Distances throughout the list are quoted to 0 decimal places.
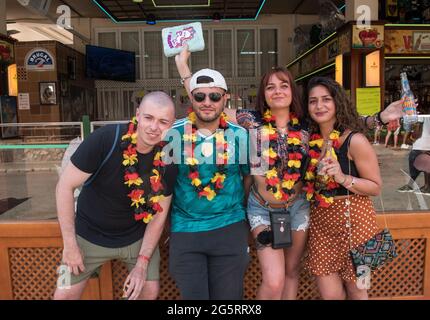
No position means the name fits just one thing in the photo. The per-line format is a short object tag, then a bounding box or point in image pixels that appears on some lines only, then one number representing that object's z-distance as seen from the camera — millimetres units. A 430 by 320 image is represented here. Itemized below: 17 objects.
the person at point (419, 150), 3527
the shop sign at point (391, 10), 10930
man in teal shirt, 2082
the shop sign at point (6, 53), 9680
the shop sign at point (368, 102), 4984
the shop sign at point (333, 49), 9553
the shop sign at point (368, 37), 8633
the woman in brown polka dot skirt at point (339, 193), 2086
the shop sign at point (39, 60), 12469
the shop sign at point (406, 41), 9281
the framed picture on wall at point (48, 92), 12602
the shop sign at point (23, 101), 12555
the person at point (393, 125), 2251
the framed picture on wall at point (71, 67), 13684
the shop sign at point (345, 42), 8738
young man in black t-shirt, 2061
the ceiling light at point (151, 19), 14914
